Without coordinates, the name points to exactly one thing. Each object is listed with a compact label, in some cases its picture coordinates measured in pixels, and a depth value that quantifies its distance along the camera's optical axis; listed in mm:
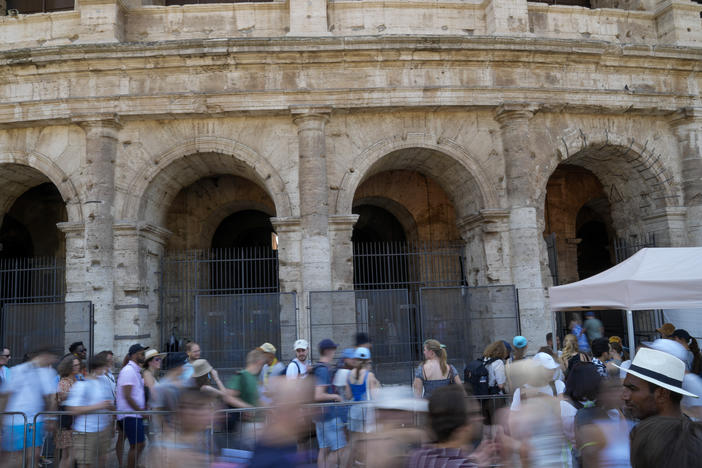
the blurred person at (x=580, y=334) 9359
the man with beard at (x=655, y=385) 2410
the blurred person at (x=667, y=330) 7178
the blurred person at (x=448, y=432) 2221
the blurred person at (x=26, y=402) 4570
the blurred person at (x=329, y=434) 5074
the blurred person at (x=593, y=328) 10297
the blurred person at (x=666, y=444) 1867
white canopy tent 5742
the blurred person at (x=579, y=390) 3295
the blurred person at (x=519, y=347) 6378
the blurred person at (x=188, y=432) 2723
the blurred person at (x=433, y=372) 5812
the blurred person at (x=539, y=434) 3105
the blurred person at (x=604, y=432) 2793
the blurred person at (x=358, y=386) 5074
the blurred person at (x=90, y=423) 4668
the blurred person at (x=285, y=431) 2365
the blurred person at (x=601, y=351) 5996
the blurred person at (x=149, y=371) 5816
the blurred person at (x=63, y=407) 5113
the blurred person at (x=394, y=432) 2477
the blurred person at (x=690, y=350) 5734
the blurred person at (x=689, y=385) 3379
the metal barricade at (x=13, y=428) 4512
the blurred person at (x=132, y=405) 5418
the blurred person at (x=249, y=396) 4930
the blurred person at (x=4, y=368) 6443
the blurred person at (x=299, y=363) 5884
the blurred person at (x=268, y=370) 5656
